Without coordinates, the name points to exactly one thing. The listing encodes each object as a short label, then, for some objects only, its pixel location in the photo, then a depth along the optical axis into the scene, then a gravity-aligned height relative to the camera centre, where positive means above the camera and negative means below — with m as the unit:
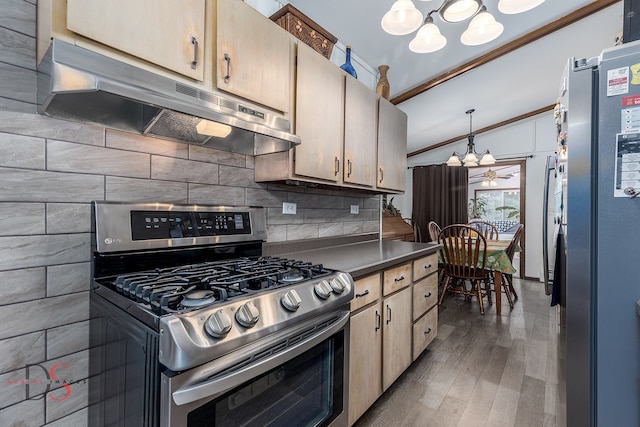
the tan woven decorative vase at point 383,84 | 2.60 +1.15
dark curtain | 5.78 +0.39
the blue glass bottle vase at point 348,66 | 2.09 +1.05
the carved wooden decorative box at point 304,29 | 1.64 +1.09
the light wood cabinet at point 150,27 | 0.88 +0.61
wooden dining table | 3.28 -0.57
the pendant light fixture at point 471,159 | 4.06 +0.79
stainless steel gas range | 0.70 -0.32
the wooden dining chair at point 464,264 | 3.31 -0.57
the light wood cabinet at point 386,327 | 1.46 -0.67
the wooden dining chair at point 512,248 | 3.49 -0.39
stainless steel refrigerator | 0.92 -0.07
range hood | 0.81 +0.36
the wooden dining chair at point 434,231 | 4.25 -0.24
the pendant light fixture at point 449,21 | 1.65 +1.17
